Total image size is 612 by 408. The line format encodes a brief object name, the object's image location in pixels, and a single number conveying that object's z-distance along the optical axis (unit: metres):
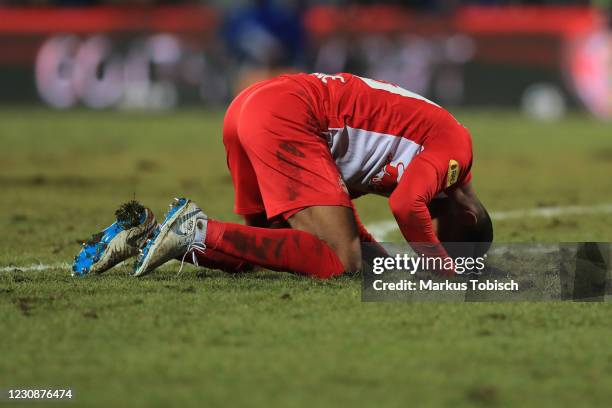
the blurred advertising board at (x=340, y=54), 41.75
